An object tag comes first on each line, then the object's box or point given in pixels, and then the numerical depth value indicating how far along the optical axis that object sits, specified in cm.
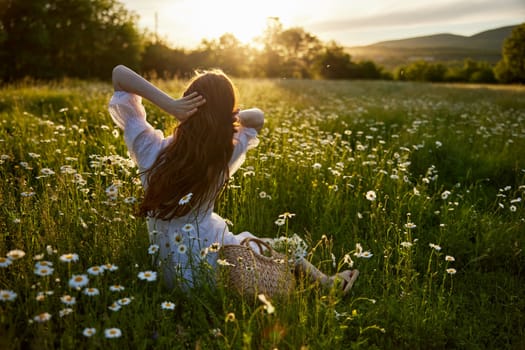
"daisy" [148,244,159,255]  260
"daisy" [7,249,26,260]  204
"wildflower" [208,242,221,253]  246
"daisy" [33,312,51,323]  195
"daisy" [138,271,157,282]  229
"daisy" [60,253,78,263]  213
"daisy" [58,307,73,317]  212
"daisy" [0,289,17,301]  206
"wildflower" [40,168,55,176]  334
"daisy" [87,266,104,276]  217
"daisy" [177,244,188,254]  265
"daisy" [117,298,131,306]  221
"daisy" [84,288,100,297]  210
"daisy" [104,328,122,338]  197
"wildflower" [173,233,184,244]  267
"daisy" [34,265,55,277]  203
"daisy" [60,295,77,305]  204
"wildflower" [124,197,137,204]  319
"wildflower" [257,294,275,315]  193
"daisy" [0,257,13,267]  209
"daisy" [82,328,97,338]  205
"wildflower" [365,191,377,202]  362
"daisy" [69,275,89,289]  209
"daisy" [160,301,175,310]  230
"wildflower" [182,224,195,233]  273
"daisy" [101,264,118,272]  230
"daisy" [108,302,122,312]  213
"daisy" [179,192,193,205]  270
